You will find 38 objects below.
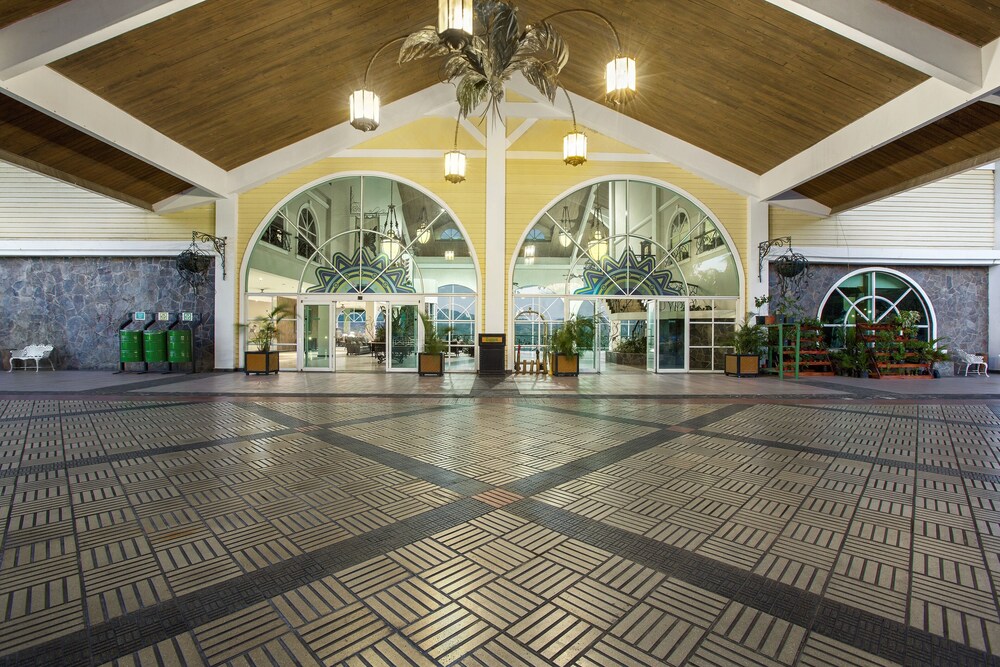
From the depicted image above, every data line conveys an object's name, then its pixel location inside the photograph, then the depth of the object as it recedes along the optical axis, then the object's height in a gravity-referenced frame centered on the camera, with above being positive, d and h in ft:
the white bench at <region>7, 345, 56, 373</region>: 40.47 -1.64
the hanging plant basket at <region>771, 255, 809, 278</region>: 41.27 +6.26
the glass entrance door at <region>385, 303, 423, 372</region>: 43.09 +0.10
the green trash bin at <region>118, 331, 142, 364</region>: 39.40 -0.98
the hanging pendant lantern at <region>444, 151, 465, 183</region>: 29.22 +10.64
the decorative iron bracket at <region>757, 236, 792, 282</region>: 41.93 +8.11
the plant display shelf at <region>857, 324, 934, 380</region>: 40.06 -2.07
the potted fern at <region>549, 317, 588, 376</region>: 38.65 -1.05
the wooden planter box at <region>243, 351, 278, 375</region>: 39.91 -2.42
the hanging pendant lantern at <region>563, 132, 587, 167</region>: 22.88 +9.18
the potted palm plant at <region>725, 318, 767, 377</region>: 39.58 -1.13
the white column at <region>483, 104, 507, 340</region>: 41.83 +9.81
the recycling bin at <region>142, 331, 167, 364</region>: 39.58 -0.97
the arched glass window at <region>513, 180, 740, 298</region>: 42.98 +8.11
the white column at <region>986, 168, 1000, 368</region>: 45.16 +3.23
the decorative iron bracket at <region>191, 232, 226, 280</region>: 41.06 +8.32
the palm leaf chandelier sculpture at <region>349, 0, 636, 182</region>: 17.24 +10.76
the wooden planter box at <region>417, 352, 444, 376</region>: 40.34 -2.41
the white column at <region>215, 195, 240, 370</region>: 41.70 +3.57
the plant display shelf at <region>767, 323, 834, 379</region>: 39.99 -1.48
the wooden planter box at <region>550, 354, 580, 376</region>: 38.91 -2.43
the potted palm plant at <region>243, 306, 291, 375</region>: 39.96 -1.31
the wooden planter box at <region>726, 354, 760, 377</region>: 39.78 -2.49
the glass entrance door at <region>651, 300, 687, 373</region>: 43.60 -0.03
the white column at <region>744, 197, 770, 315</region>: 42.42 +8.74
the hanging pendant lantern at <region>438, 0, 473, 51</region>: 14.70 +9.99
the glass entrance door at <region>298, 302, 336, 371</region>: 42.98 -0.20
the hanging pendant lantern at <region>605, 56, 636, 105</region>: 17.54 +9.71
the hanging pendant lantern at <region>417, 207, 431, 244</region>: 42.60 +9.68
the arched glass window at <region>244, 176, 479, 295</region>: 42.70 +8.27
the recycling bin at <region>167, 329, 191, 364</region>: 39.78 -0.98
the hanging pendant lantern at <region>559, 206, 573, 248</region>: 42.96 +9.71
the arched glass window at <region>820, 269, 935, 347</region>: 44.24 +3.35
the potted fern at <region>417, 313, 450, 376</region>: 40.40 -1.72
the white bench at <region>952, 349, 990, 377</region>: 43.16 -2.28
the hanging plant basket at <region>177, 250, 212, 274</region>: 40.24 +6.34
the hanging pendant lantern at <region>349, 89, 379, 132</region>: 20.65 +10.14
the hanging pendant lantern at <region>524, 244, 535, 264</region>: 42.78 +7.46
